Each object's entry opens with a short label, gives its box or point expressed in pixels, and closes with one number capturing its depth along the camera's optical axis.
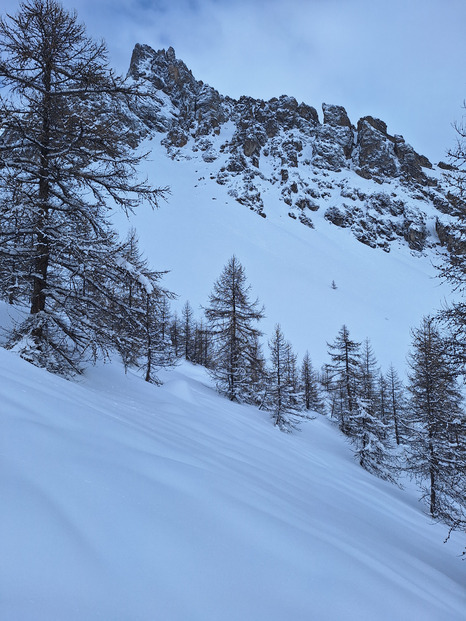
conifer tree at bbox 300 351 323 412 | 34.81
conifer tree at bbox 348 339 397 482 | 16.80
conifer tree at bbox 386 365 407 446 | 33.75
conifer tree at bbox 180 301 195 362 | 39.34
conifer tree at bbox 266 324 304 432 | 17.83
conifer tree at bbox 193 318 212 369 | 40.58
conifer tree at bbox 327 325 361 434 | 21.53
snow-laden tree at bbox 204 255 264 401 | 16.95
